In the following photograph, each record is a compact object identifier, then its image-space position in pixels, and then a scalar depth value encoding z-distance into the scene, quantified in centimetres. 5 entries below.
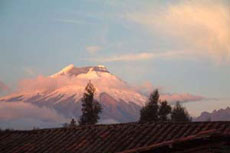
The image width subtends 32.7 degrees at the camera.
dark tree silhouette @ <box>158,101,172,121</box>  6462
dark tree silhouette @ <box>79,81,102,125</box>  6262
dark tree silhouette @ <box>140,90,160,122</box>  6434
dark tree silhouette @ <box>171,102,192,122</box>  7375
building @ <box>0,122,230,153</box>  1272
